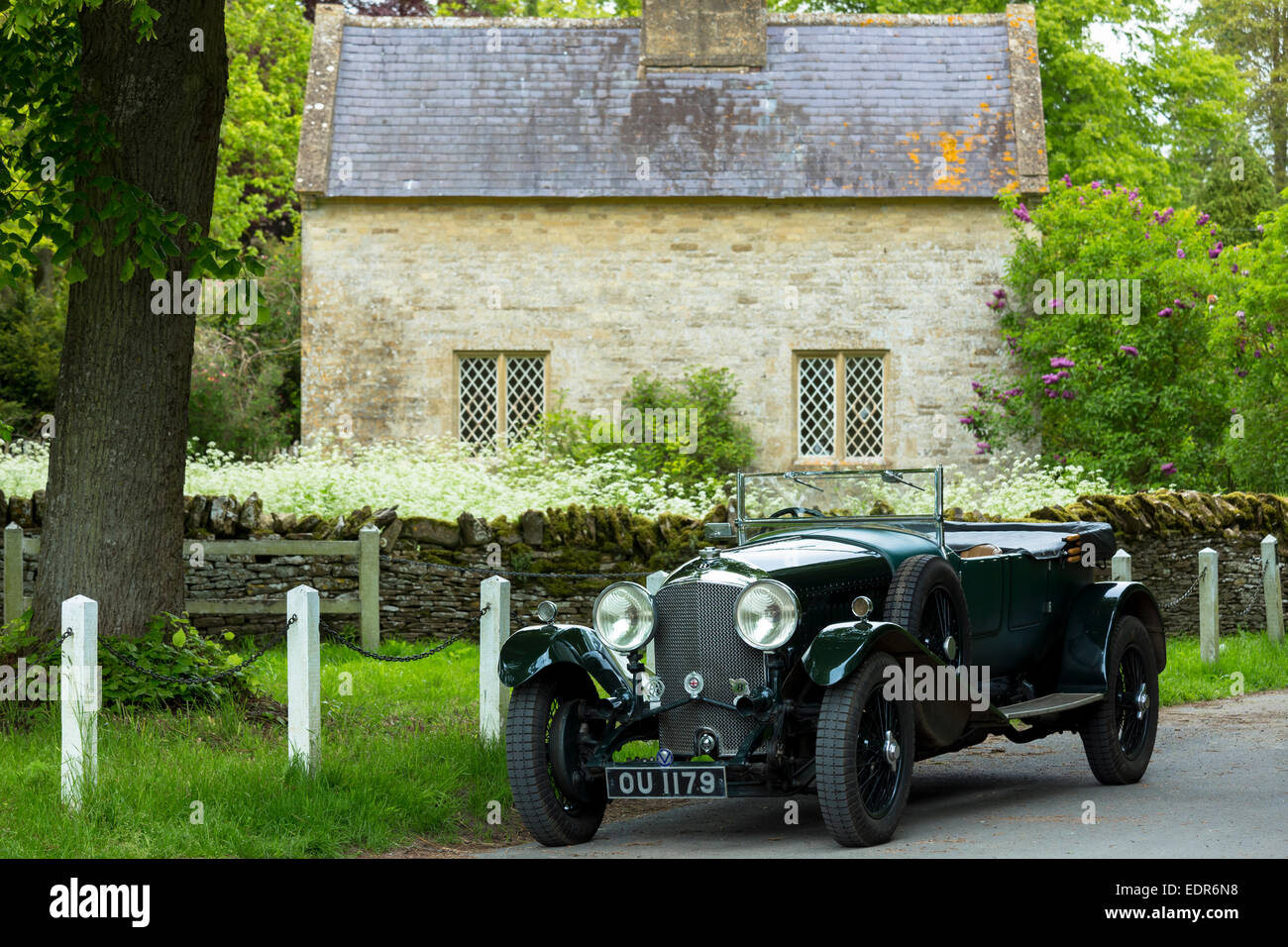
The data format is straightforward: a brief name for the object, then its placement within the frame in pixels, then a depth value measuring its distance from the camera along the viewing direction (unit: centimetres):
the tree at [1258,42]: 3853
